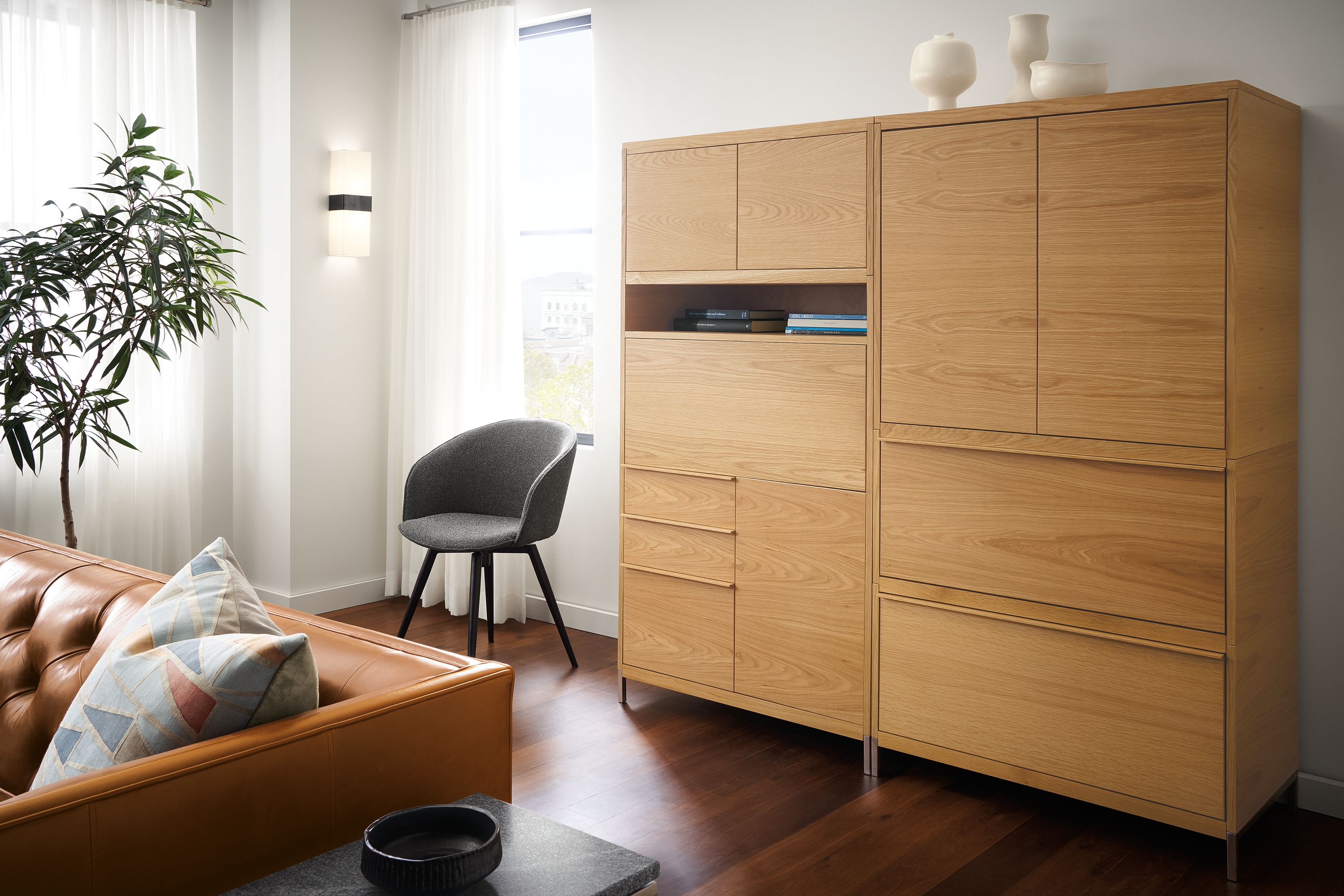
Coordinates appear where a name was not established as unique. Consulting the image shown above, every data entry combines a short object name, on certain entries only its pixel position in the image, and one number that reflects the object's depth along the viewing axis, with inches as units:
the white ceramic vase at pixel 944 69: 113.5
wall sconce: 174.4
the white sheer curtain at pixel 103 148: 152.2
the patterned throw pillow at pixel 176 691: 54.6
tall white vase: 109.9
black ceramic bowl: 45.6
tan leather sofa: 47.4
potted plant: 128.3
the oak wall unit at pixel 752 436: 115.9
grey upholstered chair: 146.0
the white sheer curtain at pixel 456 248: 171.3
